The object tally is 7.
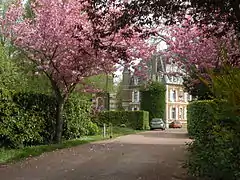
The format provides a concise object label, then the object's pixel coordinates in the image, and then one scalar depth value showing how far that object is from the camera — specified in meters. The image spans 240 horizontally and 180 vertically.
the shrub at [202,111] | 7.21
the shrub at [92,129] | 28.05
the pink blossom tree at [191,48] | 19.39
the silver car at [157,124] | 49.00
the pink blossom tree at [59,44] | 17.05
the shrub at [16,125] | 14.66
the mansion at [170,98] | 75.12
